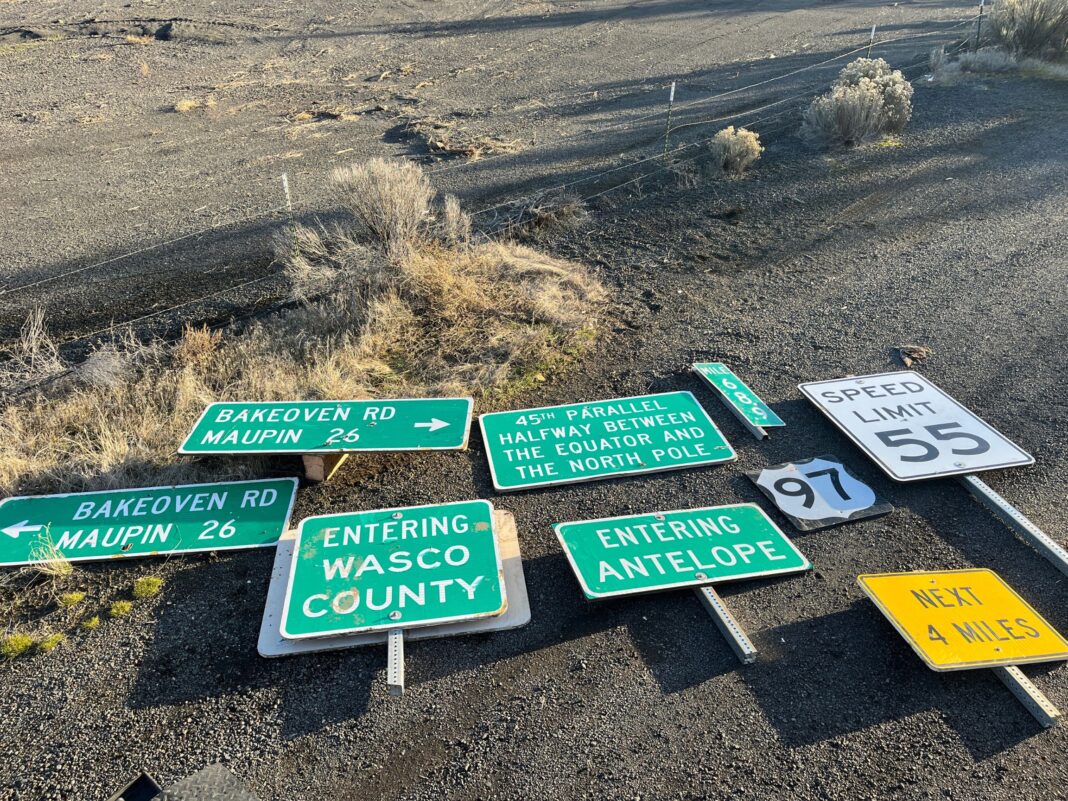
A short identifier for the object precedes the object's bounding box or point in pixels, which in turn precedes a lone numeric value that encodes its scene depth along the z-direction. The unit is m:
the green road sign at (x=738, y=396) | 5.61
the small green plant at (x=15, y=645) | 3.73
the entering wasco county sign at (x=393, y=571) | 3.70
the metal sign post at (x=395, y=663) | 3.44
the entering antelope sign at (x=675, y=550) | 4.00
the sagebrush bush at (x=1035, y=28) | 15.16
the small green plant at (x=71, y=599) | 4.02
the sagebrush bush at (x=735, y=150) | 10.86
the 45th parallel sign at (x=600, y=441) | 5.05
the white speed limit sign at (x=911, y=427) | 5.02
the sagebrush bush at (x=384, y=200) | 8.23
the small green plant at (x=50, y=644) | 3.77
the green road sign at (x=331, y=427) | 4.91
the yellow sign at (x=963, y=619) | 3.54
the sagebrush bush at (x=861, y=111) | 11.64
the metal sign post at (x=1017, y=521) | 4.30
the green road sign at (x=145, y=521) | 4.32
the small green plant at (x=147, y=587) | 4.07
